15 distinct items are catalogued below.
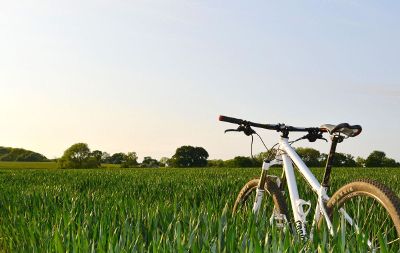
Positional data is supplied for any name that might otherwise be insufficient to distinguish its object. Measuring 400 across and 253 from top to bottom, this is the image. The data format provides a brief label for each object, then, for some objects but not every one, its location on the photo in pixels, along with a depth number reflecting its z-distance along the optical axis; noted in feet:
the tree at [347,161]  182.50
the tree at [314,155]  177.68
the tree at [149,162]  256.32
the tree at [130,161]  252.48
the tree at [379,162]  206.76
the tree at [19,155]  461.37
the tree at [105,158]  326.85
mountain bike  11.45
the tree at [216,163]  211.22
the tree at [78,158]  313.53
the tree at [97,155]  319.47
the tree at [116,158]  320.70
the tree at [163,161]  261.44
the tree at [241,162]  189.98
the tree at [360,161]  186.58
